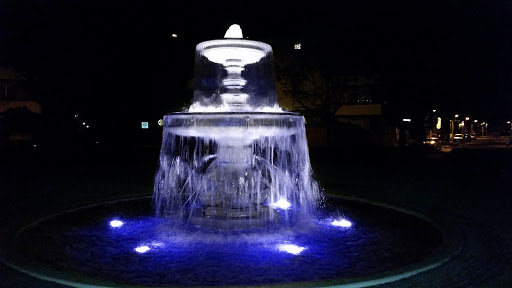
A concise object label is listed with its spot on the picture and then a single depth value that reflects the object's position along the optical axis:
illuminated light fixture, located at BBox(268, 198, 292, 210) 9.48
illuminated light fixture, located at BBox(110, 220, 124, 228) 7.73
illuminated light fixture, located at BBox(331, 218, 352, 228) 7.75
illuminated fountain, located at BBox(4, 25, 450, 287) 5.16
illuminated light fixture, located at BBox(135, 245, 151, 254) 6.12
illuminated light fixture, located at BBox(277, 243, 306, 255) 6.11
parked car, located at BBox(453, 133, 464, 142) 51.82
